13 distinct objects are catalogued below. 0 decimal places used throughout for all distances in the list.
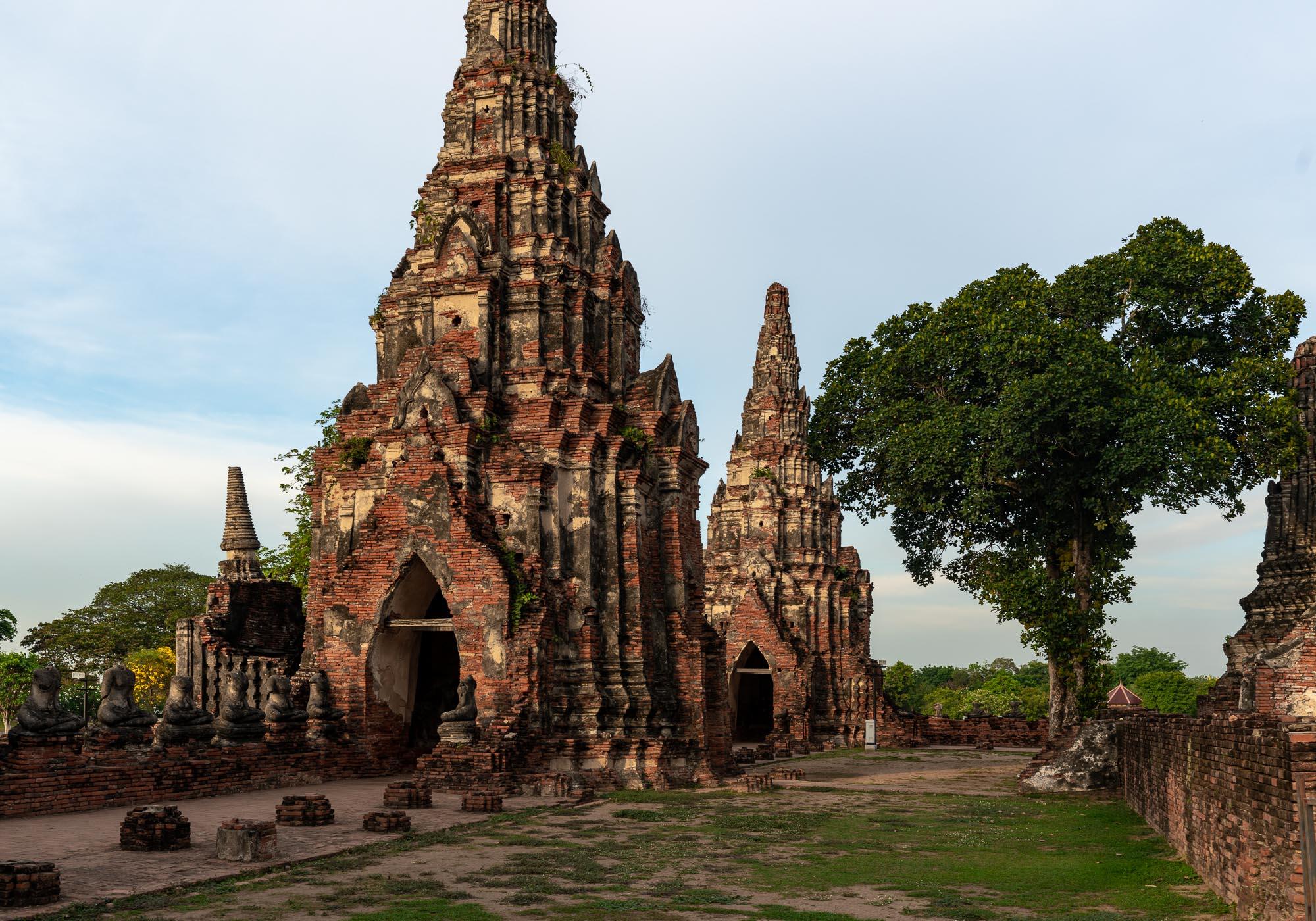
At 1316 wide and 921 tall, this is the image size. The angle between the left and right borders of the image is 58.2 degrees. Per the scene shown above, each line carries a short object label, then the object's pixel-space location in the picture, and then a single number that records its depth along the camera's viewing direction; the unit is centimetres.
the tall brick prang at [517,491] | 1831
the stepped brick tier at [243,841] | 1008
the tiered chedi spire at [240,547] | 2777
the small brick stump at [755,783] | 1911
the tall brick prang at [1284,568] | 2380
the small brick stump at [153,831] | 1056
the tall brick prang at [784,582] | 3794
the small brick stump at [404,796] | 1405
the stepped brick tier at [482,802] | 1438
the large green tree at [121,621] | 4944
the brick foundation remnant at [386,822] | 1222
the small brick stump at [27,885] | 806
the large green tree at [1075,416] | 2259
